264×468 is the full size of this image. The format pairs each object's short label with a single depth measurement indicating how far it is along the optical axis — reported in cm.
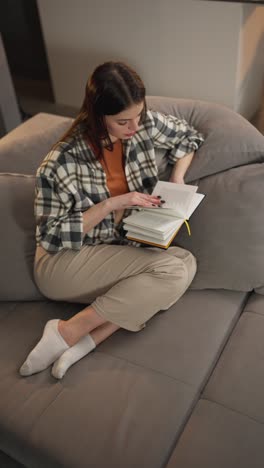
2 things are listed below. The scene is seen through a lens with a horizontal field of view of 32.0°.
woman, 136
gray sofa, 118
